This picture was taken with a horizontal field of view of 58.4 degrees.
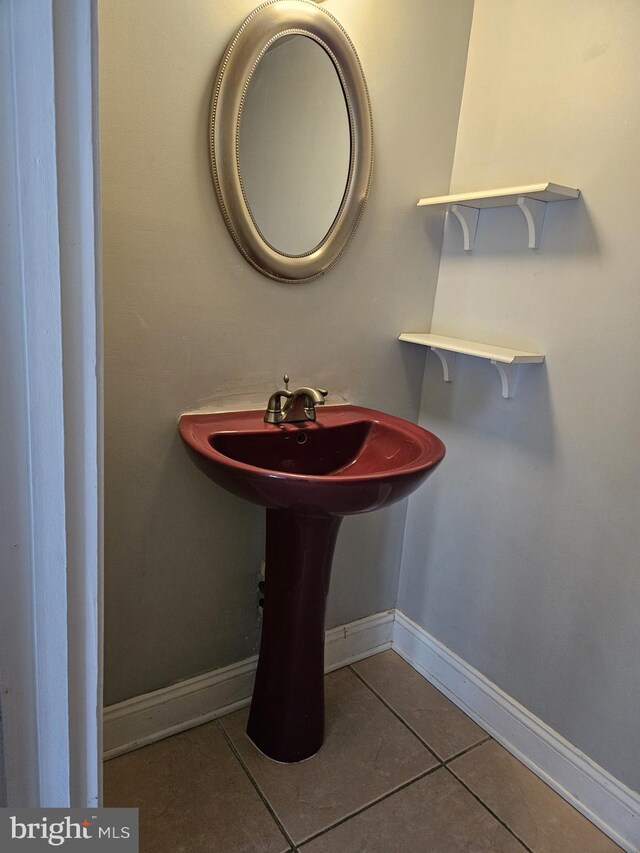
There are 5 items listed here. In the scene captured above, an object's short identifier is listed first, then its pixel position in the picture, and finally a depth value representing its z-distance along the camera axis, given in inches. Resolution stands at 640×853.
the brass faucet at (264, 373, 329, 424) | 53.2
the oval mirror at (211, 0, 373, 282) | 47.8
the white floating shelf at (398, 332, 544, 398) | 53.7
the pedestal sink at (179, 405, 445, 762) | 52.1
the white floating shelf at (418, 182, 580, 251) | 49.7
